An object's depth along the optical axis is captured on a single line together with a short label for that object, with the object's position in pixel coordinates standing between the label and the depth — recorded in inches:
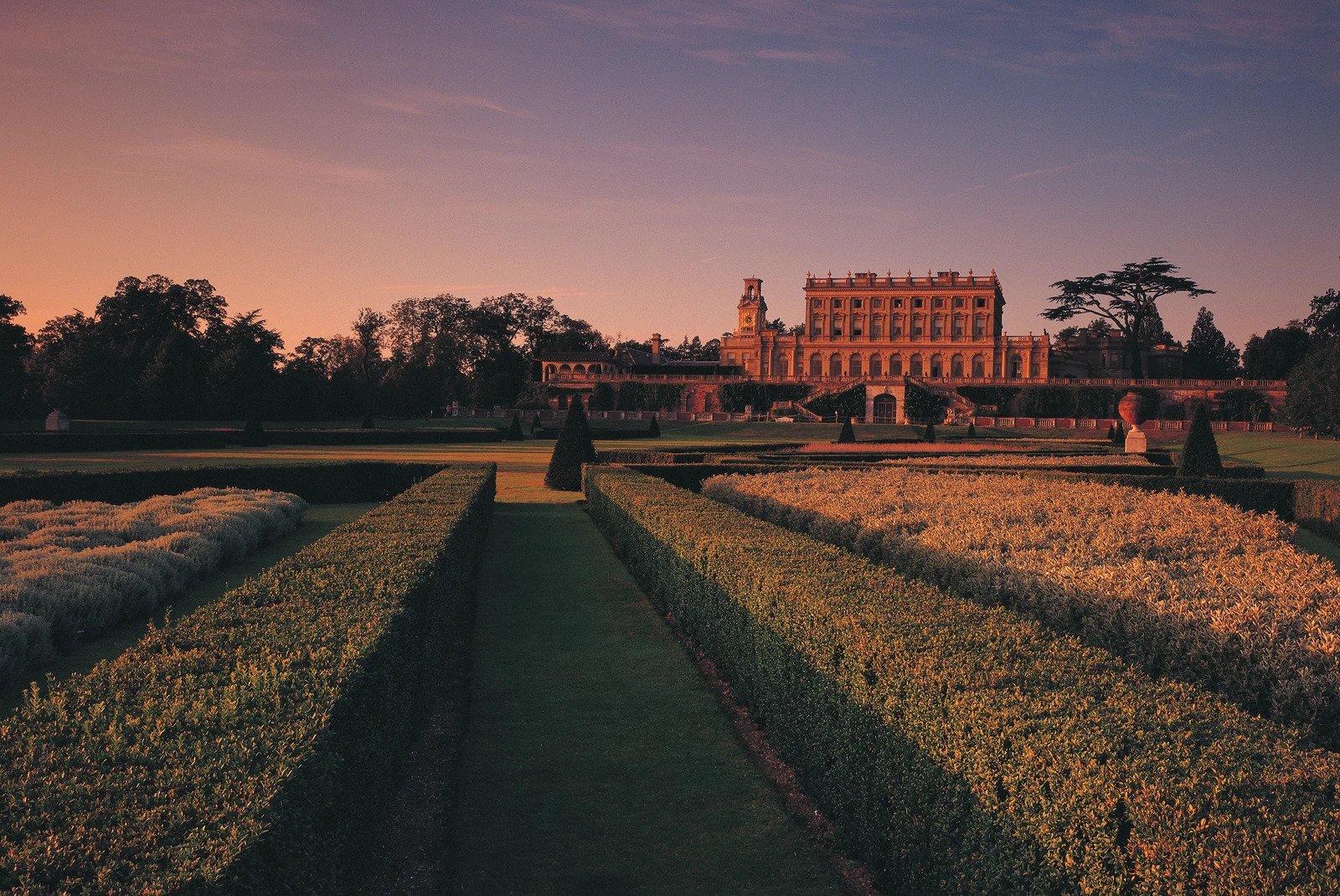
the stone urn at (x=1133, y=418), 1230.3
